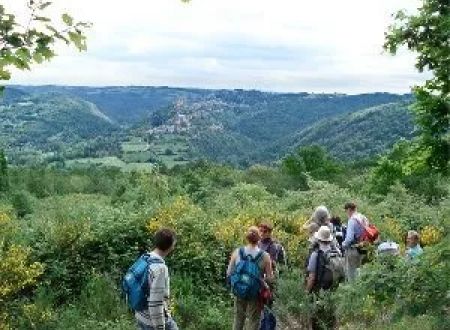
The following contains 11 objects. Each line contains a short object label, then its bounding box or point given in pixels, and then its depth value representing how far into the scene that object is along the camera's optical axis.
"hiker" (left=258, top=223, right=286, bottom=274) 8.55
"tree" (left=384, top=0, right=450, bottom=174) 10.20
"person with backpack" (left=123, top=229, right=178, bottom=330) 5.96
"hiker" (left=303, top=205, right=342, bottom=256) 9.45
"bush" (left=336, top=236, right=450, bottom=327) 6.11
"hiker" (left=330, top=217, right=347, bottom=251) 11.10
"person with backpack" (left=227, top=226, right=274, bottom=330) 7.89
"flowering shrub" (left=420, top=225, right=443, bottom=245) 14.80
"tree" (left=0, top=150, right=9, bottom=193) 66.25
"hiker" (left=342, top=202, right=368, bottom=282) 10.34
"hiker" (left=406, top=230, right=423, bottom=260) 9.27
